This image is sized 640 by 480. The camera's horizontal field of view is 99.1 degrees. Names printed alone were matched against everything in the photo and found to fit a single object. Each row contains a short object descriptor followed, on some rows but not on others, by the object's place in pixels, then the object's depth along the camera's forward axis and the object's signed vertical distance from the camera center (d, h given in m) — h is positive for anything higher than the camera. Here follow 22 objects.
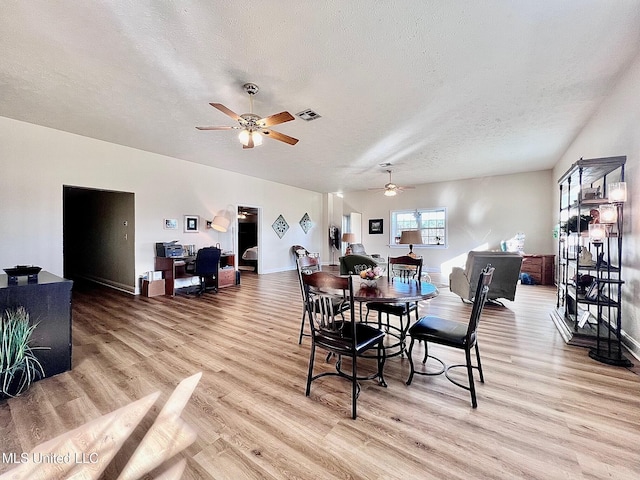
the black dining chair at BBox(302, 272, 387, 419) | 1.90 -0.69
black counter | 2.26 -0.66
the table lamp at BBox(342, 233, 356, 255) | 8.78 +0.02
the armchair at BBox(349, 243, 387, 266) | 8.19 -0.34
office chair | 5.54 -0.55
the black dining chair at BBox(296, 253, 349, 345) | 2.42 -0.33
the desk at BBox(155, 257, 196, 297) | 5.63 -0.66
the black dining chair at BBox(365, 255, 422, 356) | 2.89 -0.47
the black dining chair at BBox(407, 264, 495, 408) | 1.99 -0.74
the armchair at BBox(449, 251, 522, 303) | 4.44 -0.56
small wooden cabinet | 6.65 -0.72
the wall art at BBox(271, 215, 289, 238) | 8.68 +0.37
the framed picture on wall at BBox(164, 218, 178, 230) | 5.96 +0.29
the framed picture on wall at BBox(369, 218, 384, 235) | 9.95 +0.44
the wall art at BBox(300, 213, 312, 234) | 9.76 +0.53
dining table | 2.06 -0.45
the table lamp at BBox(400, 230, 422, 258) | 6.54 +0.03
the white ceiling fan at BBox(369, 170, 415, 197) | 6.91 +1.25
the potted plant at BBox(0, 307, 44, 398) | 2.09 -0.94
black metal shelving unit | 2.70 -0.40
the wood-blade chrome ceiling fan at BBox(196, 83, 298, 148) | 2.92 +1.29
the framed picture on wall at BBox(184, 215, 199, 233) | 6.29 +0.32
